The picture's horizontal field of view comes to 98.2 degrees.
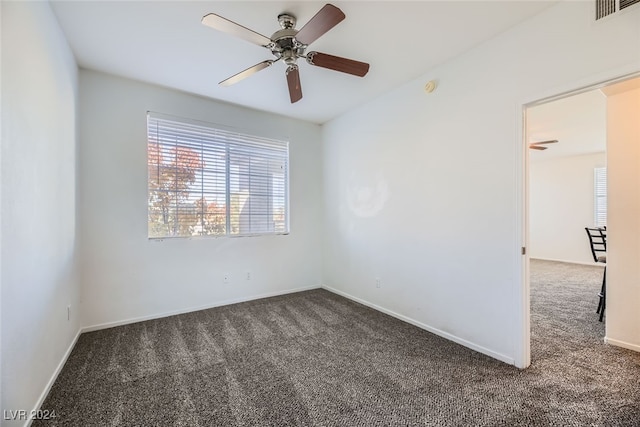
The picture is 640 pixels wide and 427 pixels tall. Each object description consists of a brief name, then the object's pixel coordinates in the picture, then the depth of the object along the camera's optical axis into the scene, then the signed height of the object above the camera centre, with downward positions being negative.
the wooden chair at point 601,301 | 3.20 -1.06
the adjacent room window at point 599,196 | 6.32 +0.33
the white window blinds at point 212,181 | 3.34 +0.43
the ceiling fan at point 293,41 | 1.71 +1.21
